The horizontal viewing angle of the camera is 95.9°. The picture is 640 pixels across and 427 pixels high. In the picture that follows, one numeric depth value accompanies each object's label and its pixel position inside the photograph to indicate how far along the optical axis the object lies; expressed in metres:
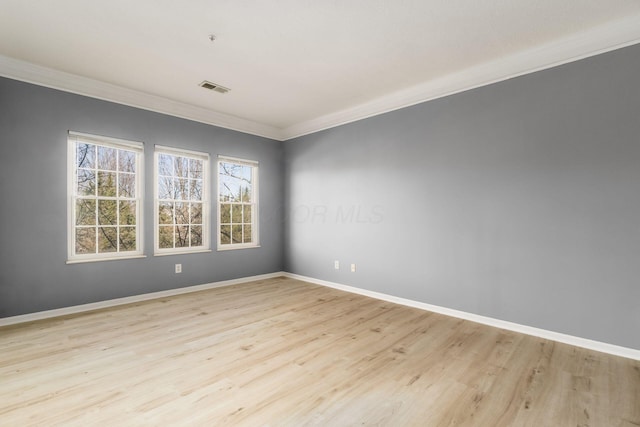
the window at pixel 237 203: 4.87
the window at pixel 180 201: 4.22
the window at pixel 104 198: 3.54
